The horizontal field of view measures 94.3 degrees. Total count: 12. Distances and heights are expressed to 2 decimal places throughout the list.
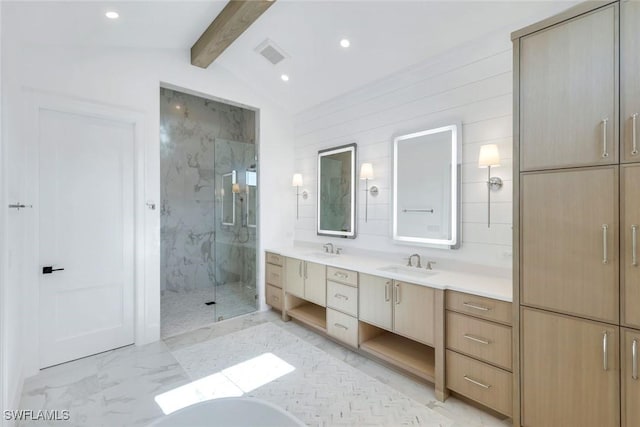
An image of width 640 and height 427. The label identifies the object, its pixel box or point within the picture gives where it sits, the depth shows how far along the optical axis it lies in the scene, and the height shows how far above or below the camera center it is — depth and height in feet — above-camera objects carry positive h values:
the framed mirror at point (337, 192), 12.09 +0.92
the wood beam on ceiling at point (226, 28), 8.21 +5.72
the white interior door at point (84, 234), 8.86 -0.66
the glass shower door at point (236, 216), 13.62 -0.13
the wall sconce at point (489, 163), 7.82 +1.33
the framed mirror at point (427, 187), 8.93 +0.84
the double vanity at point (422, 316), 6.64 -2.85
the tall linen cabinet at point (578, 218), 4.92 -0.09
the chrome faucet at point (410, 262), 9.75 -1.62
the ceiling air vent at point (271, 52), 10.76 +6.03
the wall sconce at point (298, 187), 14.10 +1.29
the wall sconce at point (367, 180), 11.18 +1.27
